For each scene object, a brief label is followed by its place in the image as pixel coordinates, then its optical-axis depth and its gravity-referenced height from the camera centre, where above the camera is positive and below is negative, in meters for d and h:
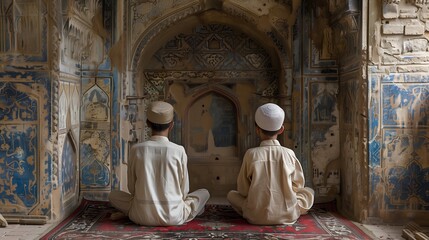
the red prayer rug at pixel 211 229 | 4.48 -1.12
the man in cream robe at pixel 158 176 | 4.59 -0.57
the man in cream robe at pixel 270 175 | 4.61 -0.57
